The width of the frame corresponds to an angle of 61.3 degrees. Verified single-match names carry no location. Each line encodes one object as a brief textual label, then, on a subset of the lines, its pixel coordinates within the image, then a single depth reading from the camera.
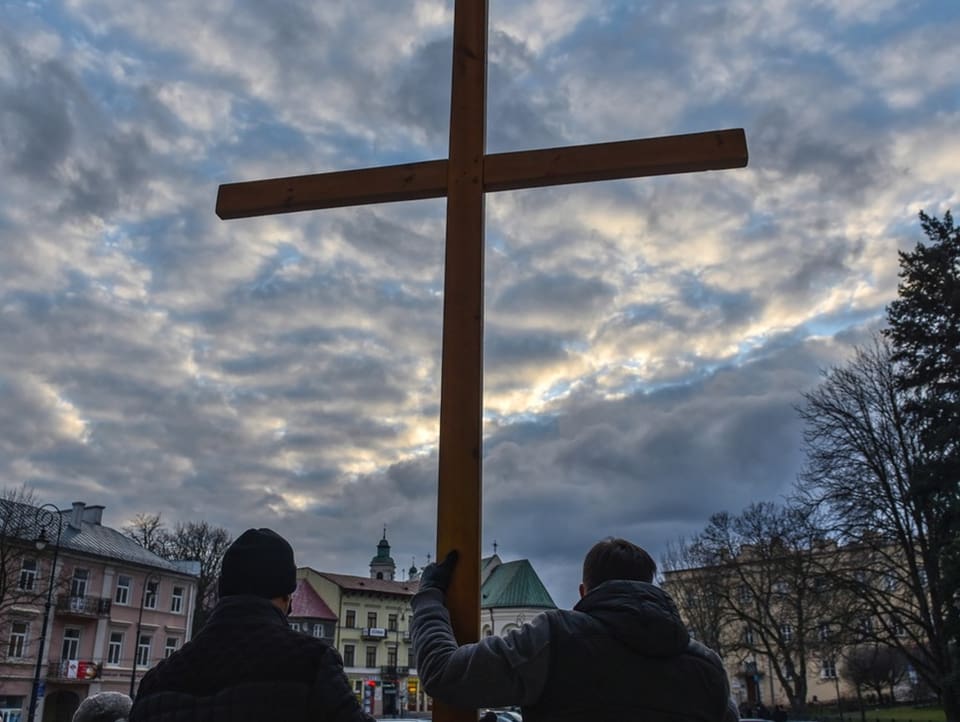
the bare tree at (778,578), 24.86
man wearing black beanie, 2.06
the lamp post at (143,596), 31.97
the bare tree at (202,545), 50.41
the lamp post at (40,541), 19.11
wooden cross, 2.82
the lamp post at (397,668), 58.12
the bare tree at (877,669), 50.09
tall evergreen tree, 20.58
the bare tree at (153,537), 52.03
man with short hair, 2.06
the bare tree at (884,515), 21.80
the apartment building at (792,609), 23.03
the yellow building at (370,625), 58.00
